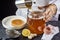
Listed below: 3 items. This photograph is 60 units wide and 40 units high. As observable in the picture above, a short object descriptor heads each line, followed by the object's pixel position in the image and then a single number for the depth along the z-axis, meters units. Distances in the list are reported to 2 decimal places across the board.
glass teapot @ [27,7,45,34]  0.82
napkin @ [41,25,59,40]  0.80
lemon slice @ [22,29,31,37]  0.81
